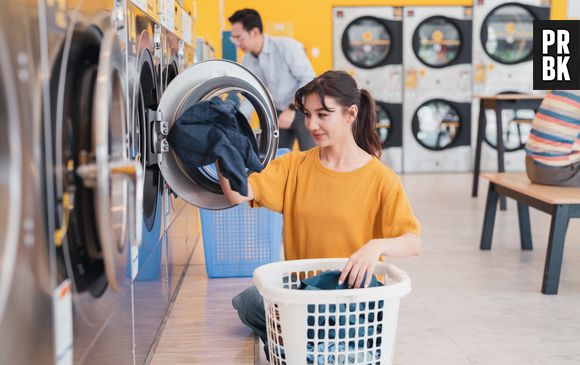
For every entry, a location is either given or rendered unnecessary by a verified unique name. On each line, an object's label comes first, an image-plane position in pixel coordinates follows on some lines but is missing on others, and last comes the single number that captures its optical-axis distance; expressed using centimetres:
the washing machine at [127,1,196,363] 191
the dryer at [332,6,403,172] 755
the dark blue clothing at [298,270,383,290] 185
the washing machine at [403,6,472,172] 756
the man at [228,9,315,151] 425
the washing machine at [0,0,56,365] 97
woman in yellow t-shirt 202
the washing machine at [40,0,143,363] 118
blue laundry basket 322
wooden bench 290
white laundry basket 163
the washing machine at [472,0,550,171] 758
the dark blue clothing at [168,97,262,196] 202
